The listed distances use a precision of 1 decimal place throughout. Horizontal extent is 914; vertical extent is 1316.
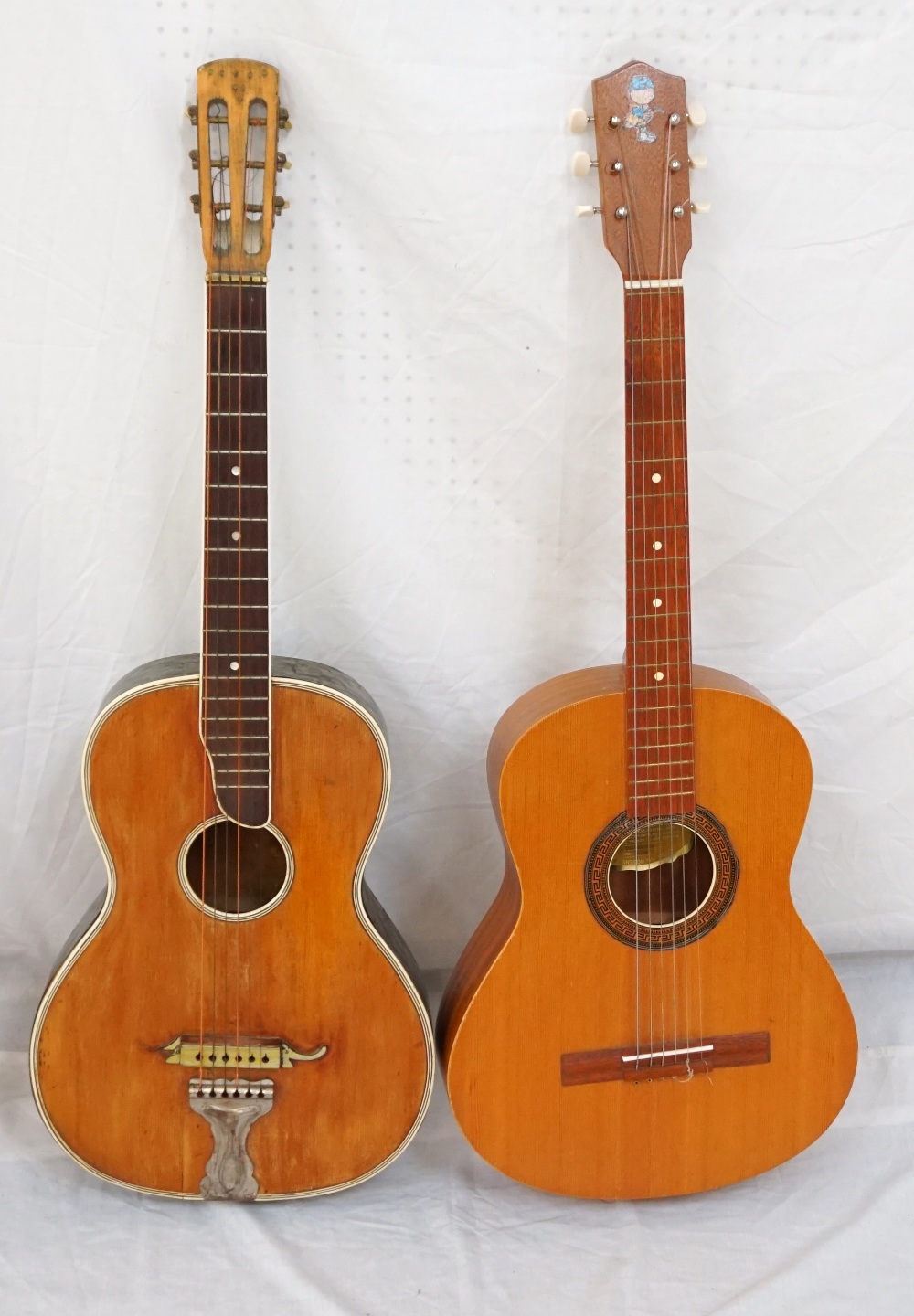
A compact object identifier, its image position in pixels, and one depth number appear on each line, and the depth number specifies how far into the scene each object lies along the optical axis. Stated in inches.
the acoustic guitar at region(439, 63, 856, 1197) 52.5
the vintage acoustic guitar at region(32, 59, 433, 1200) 51.3
